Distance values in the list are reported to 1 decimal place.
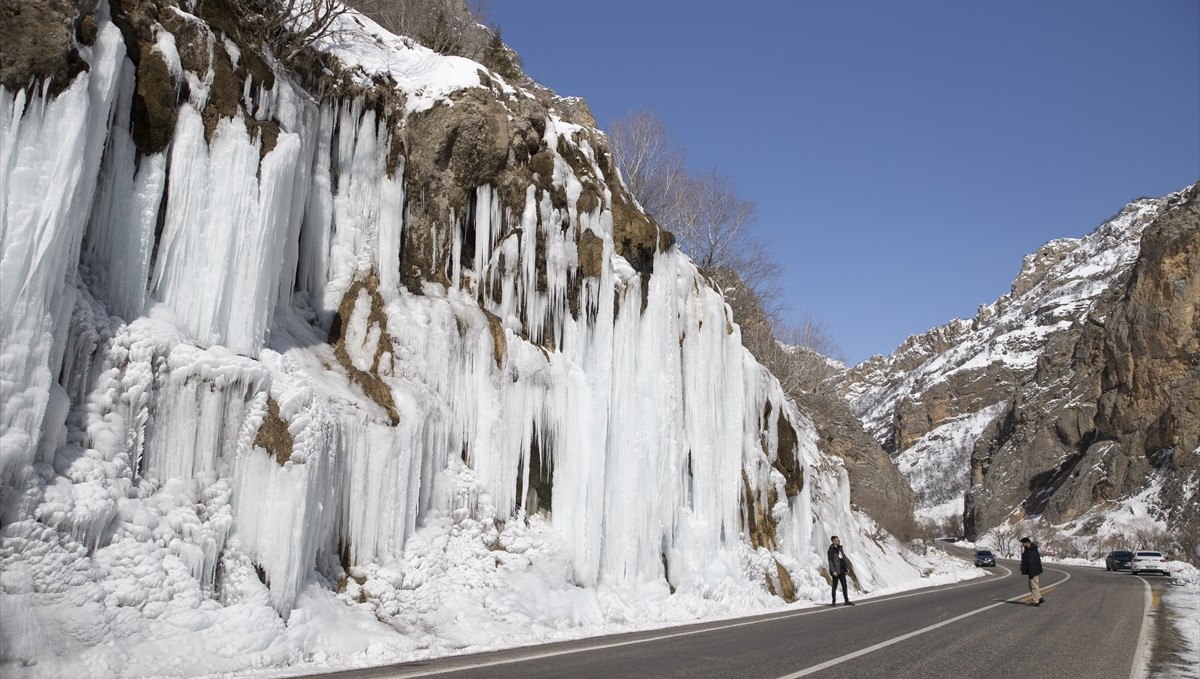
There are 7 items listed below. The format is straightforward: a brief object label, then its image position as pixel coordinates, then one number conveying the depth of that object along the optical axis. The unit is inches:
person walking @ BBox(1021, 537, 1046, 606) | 586.7
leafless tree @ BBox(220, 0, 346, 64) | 484.4
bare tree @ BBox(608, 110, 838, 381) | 1163.3
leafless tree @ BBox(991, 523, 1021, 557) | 3078.2
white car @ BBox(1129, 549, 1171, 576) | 1301.7
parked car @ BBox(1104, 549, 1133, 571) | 1402.6
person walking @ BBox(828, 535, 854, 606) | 635.5
